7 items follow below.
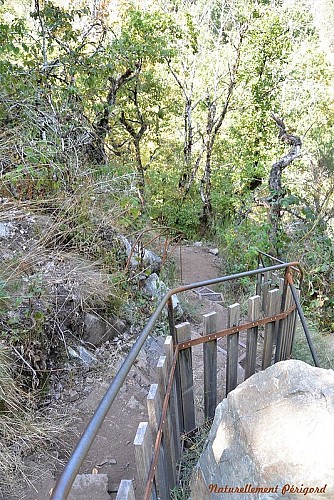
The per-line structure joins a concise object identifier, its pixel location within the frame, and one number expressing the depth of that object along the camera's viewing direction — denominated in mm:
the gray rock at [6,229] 2947
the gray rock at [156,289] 3619
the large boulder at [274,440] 1166
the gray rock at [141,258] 3664
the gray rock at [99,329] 2799
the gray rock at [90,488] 1758
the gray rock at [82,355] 2604
